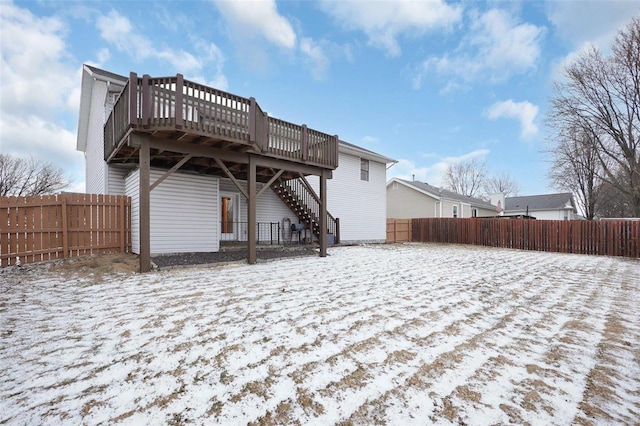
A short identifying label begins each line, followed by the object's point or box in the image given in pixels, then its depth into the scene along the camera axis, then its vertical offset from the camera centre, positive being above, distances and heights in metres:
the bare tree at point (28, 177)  22.17 +3.25
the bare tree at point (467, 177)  39.31 +5.04
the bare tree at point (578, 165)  17.59 +3.46
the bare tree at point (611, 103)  13.95 +6.11
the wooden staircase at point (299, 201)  11.46 +0.54
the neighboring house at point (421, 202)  22.24 +0.85
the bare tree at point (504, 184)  41.94 +4.16
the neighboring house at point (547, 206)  30.75 +0.59
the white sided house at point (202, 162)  6.18 +1.59
